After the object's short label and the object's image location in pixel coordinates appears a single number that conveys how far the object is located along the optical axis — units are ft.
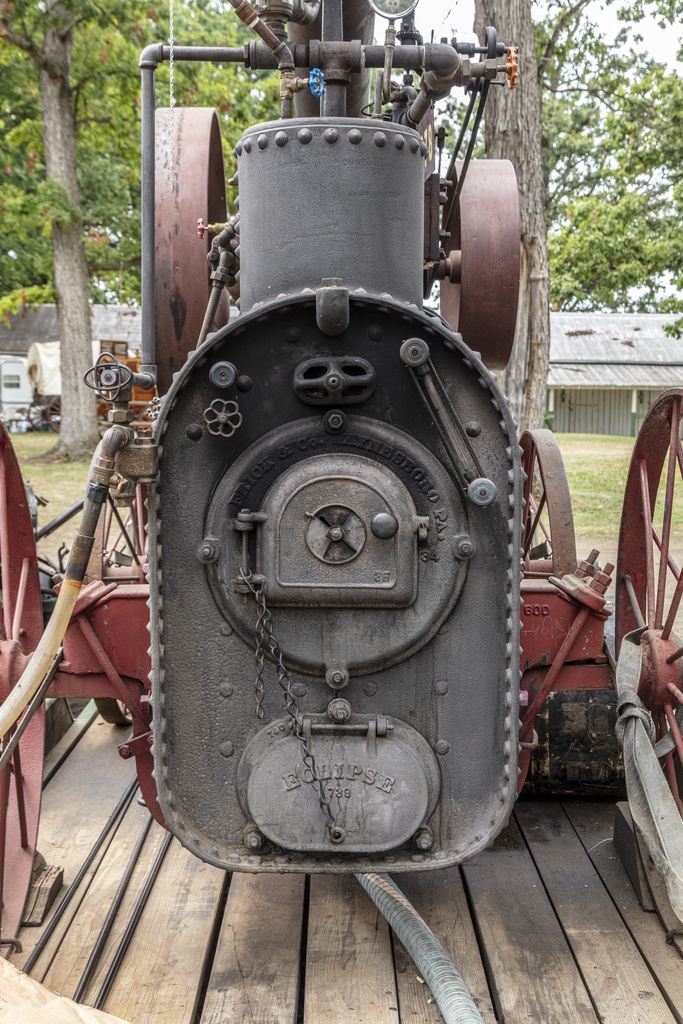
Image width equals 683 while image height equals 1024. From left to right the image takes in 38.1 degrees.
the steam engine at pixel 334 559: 7.69
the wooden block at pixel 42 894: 9.21
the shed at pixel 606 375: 98.12
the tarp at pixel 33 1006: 6.55
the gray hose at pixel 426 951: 7.51
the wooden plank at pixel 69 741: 13.23
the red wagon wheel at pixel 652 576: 9.56
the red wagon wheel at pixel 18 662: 9.29
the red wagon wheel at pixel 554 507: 12.19
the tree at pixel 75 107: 43.93
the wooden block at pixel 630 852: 9.54
